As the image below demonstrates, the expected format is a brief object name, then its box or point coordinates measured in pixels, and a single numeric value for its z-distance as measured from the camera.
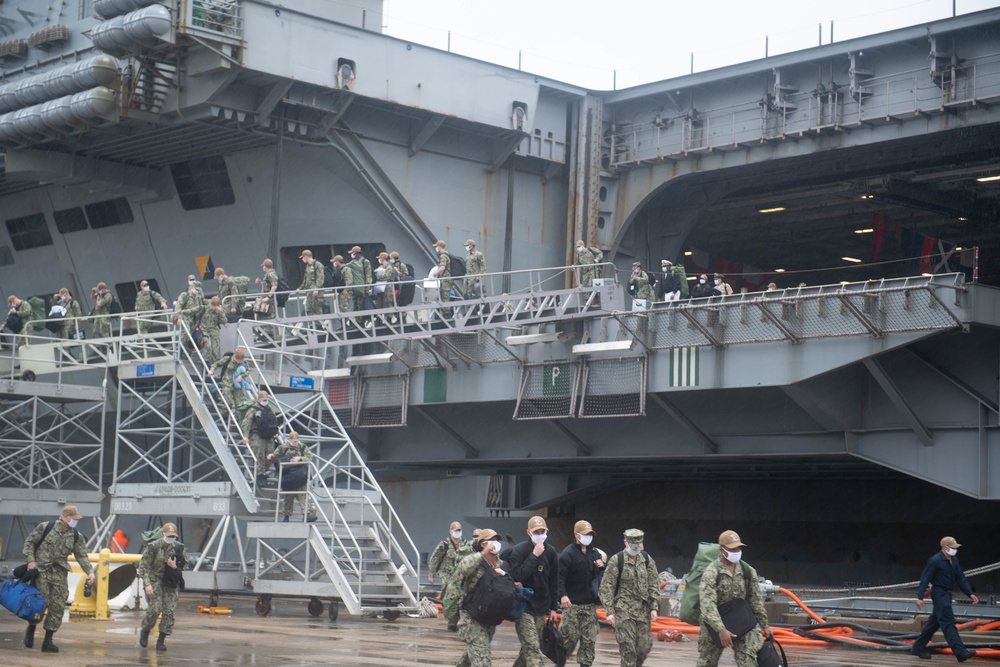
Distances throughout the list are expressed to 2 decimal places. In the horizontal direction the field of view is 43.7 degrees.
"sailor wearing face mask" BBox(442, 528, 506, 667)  11.08
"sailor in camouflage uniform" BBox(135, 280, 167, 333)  29.53
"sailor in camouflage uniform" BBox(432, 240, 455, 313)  27.94
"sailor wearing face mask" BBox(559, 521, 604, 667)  12.86
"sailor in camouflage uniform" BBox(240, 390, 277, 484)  22.25
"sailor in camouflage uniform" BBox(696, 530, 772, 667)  10.94
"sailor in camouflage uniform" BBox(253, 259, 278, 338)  28.00
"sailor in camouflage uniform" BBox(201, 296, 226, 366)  25.33
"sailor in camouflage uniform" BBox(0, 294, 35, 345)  30.23
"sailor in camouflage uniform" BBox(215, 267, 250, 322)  28.28
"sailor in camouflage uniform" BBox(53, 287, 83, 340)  31.61
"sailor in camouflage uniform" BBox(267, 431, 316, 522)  21.70
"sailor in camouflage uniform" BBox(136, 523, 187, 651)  15.31
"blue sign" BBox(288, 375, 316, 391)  24.94
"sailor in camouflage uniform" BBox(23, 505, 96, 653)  15.09
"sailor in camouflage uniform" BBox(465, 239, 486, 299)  27.98
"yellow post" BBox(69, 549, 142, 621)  20.12
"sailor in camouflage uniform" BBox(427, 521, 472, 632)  19.95
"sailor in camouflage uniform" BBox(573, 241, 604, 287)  27.61
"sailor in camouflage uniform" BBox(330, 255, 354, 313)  27.84
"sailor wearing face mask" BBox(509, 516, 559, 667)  12.09
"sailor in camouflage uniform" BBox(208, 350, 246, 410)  23.42
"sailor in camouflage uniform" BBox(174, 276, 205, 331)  25.39
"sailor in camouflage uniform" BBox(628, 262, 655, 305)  27.25
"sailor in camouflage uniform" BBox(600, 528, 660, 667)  12.66
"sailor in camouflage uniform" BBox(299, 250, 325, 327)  27.83
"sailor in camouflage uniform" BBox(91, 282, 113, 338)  29.44
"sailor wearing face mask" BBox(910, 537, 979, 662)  16.50
